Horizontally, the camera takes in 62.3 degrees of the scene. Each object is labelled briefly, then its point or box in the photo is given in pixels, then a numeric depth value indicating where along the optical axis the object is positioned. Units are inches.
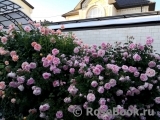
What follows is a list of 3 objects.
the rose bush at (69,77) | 54.2
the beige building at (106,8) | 311.1
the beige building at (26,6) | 268.9
